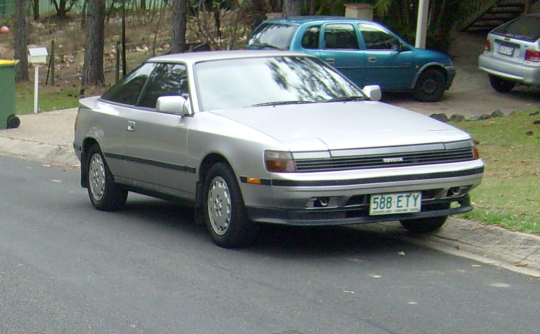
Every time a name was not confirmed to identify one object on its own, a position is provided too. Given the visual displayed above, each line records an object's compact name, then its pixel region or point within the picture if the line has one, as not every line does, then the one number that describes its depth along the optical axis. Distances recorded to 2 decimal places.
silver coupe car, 7.08
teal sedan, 17.31
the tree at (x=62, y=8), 43.47
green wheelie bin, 17.84
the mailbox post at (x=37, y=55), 18.67
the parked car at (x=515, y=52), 16.92
